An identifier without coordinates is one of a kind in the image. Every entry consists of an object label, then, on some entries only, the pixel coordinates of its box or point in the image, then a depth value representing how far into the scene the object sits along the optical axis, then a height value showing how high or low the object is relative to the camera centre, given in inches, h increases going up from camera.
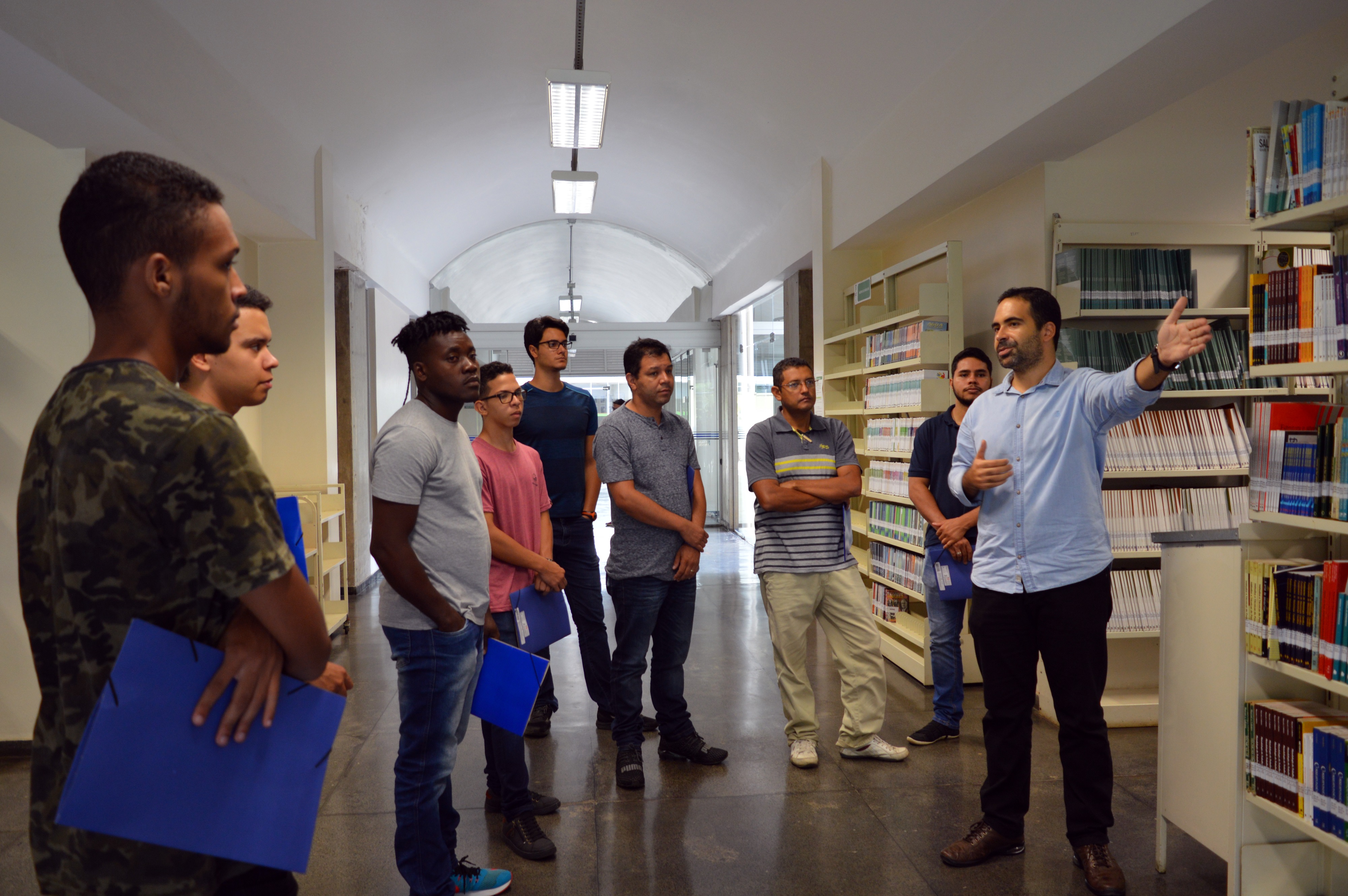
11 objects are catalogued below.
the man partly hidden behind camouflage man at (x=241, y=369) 79.0 +6.1
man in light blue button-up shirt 103.7 -17.3
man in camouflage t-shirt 40.1 -3.8
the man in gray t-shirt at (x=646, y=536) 136.3 -16.6
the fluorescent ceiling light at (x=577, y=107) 221.8 +91.2
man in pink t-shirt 111.7 -15.5
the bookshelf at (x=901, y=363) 186.7 +18.1
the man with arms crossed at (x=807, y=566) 140.8 -22.1
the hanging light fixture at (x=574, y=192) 303.3 +89.0
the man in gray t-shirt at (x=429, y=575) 83.5 -14.1
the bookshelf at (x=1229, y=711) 95.2 -32.8
